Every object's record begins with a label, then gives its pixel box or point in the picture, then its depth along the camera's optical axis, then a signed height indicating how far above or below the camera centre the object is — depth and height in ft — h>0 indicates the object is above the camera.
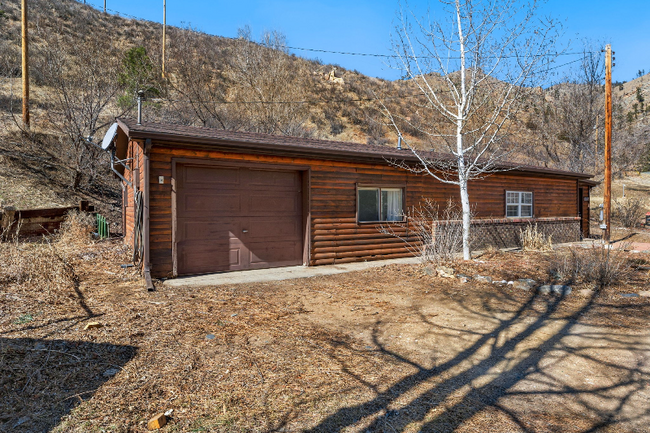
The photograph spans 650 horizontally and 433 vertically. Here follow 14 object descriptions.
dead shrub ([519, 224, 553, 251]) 34.91 -2.37
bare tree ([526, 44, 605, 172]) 80.12 +19.92
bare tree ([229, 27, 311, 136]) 65.51 +21.23
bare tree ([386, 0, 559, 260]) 28.17 +10.33
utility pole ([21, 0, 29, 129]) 52.42 +19.98
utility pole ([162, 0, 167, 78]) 92.06 +52.70
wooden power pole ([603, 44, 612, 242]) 42.70 +8.86
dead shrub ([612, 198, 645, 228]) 62.34 +0.25
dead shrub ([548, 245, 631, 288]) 20.45 -2.99
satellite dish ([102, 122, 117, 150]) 28.93 +6.06
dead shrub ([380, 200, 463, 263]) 32.24 -0.66
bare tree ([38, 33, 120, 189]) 50.01 +14.59
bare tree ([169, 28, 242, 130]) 65.31 +21.64
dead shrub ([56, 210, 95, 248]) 34.51 -1.38
